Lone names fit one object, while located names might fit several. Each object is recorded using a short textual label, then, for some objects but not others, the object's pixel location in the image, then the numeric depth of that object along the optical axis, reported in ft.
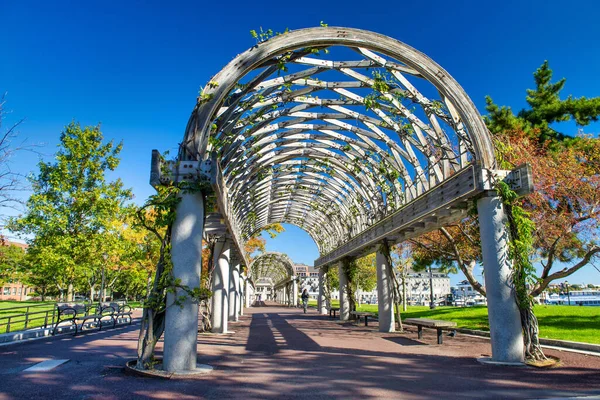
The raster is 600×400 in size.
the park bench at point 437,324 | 30.30
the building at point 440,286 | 331.82
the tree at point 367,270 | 132.46
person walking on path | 91.02
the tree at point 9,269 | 47.96
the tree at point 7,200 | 25.23
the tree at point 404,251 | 68.07
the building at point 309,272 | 310.90
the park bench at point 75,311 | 36.09
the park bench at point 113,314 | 47.16
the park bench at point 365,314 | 50.06
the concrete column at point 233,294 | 60.34
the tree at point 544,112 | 50.88
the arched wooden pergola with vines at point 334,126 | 24.04
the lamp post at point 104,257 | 57.81
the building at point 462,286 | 310.37
